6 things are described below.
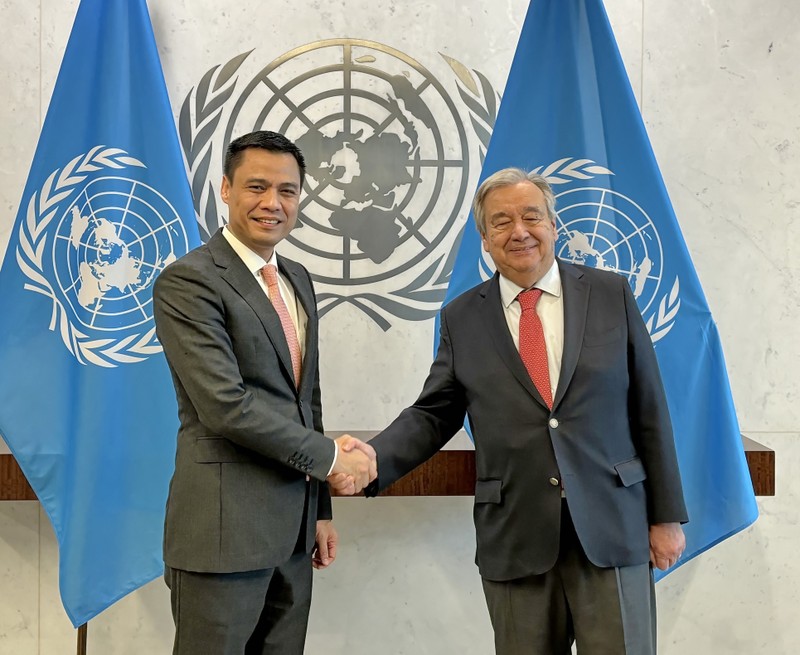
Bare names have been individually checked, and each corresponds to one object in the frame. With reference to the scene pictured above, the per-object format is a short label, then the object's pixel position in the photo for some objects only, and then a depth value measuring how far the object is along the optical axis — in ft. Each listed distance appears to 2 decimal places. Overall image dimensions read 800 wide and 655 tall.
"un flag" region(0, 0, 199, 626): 7.37
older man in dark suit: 5.58
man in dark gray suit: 5.17
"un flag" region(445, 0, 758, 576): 7.59
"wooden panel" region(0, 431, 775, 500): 7.52
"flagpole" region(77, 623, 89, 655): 8.13
